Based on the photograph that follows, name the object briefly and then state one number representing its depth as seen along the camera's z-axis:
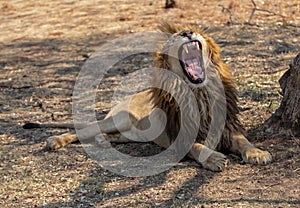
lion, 9.32
